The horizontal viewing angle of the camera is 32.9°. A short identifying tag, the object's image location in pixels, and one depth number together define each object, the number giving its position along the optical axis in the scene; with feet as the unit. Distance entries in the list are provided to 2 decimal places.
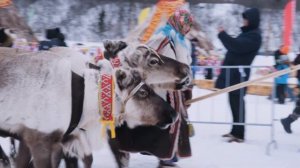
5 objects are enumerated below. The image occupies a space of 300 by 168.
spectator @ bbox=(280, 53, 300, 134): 21.53
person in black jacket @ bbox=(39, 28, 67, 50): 26.16
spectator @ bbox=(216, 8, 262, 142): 18.57
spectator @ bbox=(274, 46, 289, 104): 29.74
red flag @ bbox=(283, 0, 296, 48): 39.32
